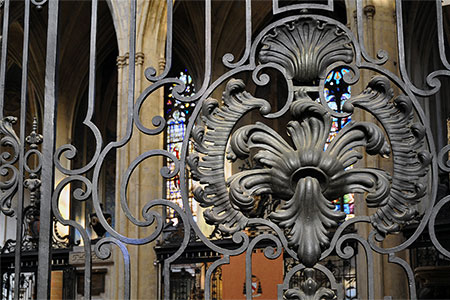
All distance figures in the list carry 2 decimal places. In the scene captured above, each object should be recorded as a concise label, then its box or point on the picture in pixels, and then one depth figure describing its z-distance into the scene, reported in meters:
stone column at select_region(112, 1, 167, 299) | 12.52
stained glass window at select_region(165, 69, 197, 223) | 18.16
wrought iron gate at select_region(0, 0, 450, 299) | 2.68
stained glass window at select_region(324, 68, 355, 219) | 16.38
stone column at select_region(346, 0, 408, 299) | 10.22
